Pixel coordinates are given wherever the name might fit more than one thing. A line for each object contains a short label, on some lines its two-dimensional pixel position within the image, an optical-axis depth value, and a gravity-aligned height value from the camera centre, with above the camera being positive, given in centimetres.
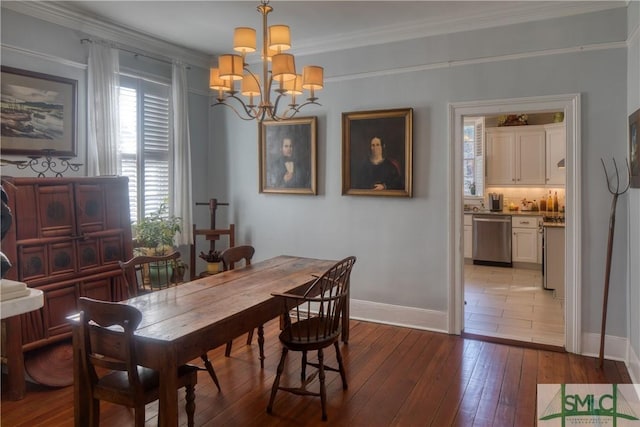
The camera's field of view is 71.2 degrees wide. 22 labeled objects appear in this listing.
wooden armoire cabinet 307 -36
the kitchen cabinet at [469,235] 777 -78
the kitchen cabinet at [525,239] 732 -80
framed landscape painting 346 +67
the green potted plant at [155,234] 434 -40
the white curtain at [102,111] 399 +76
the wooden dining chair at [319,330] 276 -90
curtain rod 398 +141
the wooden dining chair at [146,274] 302 -66
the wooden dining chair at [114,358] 206 -79
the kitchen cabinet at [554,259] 559 -89
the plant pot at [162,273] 430 -77
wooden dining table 208 -65
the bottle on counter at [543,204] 761 -23
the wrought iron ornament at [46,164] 353 +25
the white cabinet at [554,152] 732 +62
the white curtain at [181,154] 488 +43
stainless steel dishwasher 750 -83
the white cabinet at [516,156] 754 +60
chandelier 280 +79
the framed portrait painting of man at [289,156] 481 +41
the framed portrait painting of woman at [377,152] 434 +39
